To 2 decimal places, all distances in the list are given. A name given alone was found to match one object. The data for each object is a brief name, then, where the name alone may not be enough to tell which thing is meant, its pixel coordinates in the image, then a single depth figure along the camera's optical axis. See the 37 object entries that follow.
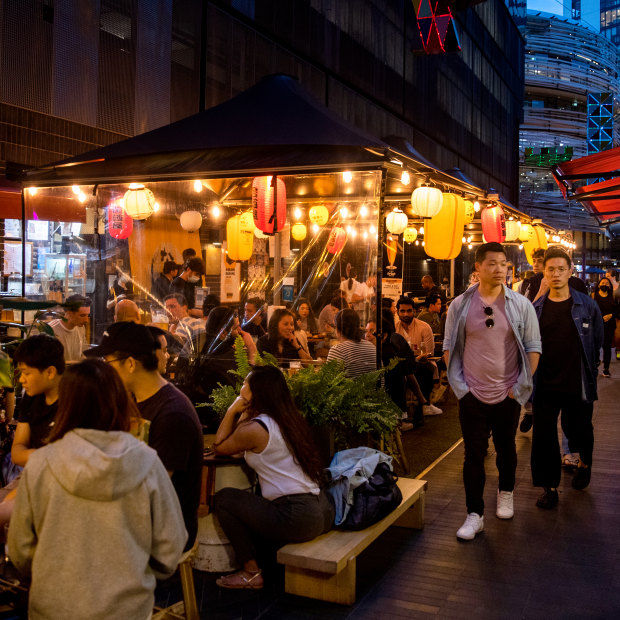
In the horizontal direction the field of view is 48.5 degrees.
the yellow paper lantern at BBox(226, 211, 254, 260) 10.73
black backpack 4.36
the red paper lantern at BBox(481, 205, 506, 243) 13.75
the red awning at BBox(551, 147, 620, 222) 10.89
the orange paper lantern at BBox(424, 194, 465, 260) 10.46
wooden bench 3.92
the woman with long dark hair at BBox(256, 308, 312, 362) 8.69
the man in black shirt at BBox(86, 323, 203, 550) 3.38
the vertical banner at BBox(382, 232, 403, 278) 15.23
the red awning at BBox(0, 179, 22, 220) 8.51
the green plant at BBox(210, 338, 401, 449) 5.33
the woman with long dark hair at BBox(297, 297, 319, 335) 10.79
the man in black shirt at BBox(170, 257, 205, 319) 10.18
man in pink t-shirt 5.11
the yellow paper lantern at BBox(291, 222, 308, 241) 11.85
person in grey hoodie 2.36
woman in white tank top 4.11
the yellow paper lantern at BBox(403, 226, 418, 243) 17.41
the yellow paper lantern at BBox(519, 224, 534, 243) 17.41
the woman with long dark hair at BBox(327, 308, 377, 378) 7.28
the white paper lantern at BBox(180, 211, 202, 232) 10.39
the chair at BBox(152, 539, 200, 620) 3.64
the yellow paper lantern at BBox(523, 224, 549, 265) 17.80
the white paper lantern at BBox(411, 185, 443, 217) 9.45
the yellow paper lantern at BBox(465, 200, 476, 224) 14.23
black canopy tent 6.92
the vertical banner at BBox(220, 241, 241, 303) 10.84
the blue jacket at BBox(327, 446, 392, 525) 4.38
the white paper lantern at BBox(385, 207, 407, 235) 12.97
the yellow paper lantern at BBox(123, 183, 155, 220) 8.87
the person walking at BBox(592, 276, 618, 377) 14.07
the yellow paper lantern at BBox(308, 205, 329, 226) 11.36
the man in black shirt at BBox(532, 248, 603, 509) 5.90
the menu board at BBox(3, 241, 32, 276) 9.11
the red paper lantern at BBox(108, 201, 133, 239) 9.45
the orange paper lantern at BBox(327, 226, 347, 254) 10.34
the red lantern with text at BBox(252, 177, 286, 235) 8.84
